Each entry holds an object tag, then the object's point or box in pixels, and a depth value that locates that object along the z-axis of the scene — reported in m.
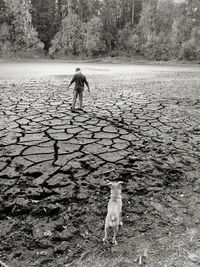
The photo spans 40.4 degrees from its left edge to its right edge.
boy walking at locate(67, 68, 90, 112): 7.49
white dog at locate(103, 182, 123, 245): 2.38
